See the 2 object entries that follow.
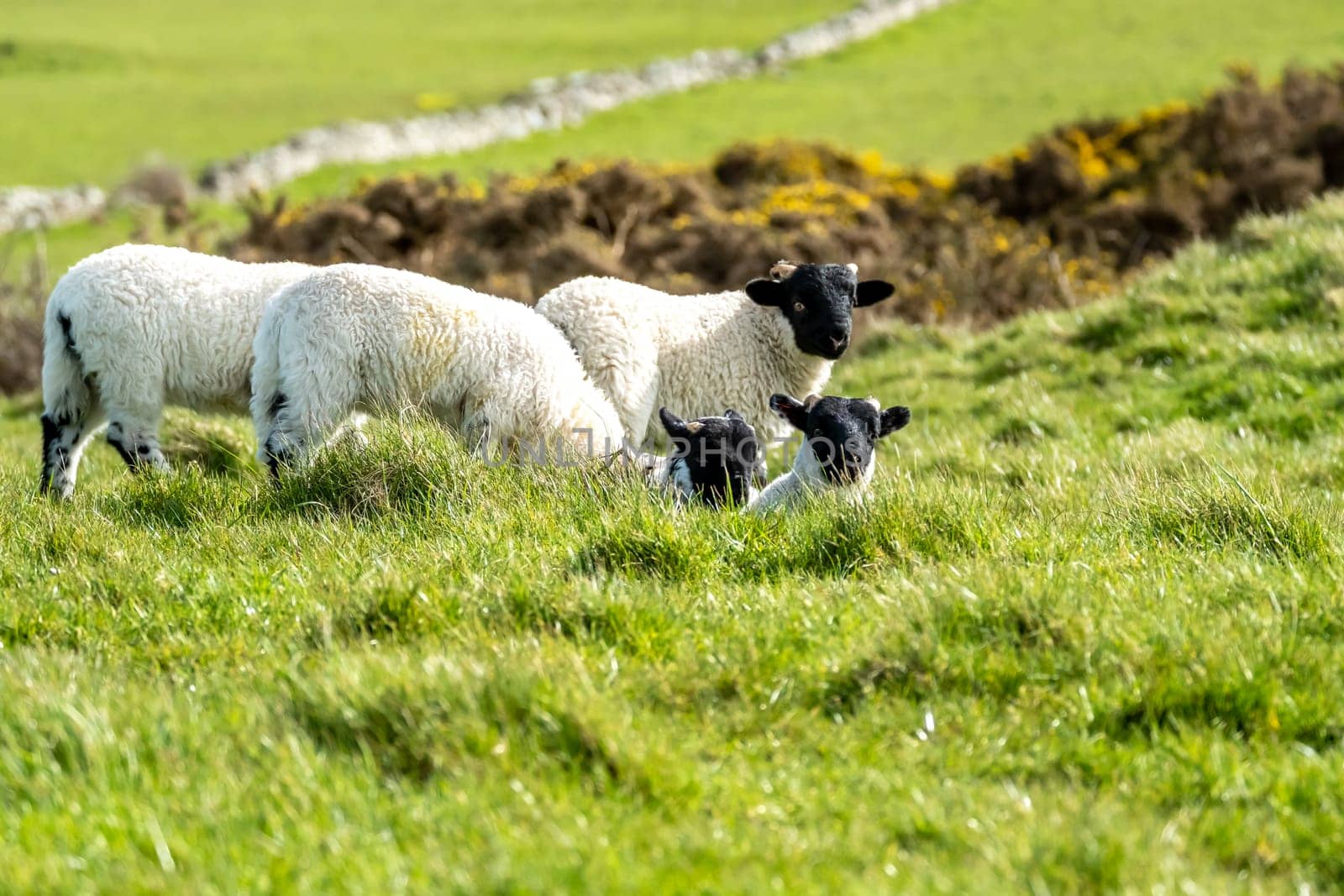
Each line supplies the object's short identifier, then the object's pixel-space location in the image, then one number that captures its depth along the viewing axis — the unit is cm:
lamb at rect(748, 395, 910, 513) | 1269
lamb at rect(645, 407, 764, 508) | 1343
